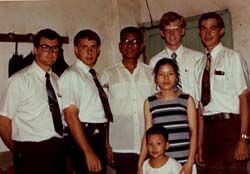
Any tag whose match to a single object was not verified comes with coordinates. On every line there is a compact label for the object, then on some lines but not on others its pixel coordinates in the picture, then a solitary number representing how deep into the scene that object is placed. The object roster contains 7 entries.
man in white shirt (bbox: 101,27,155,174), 3.08
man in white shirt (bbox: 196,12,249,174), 2.84
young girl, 2.67
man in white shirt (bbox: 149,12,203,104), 3.06
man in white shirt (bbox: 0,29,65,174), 2.84
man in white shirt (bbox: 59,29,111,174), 2.85
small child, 2.61
